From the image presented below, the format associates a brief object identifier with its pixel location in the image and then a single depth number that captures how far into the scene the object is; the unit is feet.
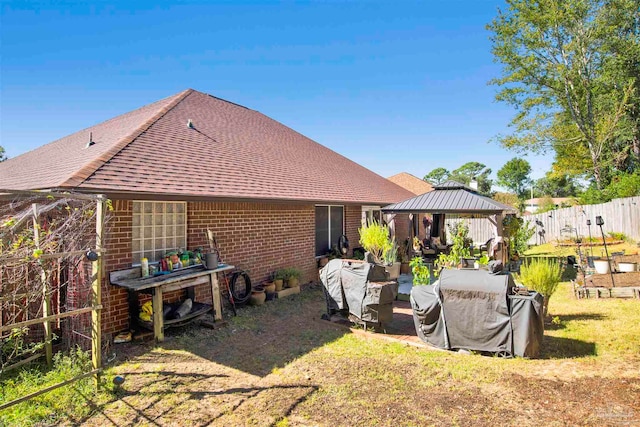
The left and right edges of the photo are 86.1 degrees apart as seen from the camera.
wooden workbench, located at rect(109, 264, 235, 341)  18.42
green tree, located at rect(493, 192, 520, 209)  120.16
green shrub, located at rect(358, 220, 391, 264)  33.37
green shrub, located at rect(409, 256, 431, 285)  24.03
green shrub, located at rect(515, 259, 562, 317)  20.77
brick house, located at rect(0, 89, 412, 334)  19.62
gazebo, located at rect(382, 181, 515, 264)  33.24
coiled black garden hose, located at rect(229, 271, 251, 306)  25.25
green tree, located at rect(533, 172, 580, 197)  217.56
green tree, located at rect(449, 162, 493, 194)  268.62
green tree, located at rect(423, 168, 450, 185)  297.12
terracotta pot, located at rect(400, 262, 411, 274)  38.58
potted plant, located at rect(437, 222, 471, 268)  26.99
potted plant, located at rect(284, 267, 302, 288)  30.14
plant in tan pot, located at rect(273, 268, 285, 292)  28.85
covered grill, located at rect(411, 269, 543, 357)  16.10
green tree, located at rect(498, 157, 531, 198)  246.68
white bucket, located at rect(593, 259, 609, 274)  29.27
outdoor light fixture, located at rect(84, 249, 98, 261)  13.03
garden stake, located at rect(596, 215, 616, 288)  26.28
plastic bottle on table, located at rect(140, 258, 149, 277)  19.21
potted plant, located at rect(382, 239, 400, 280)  33.12
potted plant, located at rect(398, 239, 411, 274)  38.63
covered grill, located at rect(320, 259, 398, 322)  20.29
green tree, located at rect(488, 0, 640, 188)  70.28
